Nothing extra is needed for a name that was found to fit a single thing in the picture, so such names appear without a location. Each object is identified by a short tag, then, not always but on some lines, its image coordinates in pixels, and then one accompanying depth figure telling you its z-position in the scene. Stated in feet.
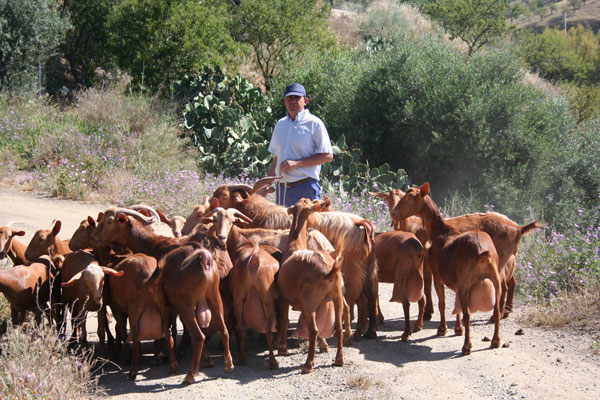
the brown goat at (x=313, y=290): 19.49
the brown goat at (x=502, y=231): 23.74
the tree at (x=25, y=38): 68.03
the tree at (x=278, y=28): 77.71
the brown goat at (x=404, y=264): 22.88
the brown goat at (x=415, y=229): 24.93
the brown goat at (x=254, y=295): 20.07
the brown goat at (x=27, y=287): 19.08
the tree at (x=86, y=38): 80.53
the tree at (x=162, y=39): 66.13
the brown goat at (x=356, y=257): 22.62
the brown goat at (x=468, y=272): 21.27
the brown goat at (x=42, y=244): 21.08
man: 25.90
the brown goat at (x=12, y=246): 20.27
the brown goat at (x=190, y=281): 18.81
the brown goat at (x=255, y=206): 24.64
